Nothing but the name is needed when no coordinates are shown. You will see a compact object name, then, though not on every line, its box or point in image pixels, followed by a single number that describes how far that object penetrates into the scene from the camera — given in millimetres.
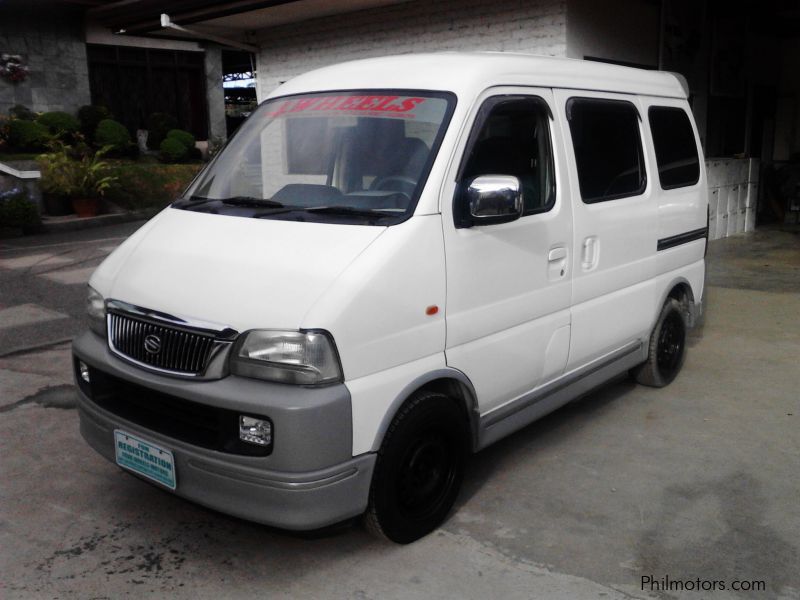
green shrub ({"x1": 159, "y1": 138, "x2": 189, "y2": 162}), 17500
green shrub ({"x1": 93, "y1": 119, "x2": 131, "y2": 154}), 16712
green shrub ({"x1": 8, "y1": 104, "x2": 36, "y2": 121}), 16547
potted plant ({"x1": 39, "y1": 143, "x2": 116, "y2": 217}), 13758
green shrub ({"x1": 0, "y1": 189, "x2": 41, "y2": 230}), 12242
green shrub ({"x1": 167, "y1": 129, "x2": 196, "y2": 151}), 18109
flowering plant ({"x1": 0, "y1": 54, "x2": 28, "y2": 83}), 16656
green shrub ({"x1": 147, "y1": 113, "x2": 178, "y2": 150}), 18797
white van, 2943
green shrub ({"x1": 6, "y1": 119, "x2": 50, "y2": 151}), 15492
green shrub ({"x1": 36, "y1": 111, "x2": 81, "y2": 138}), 16344
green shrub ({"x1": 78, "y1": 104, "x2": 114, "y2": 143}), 17375
